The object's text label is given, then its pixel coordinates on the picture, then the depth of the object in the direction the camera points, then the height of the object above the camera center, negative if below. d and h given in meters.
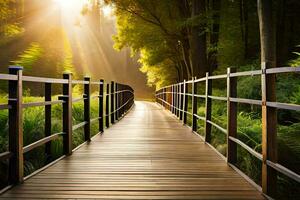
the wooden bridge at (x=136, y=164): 3.69 -0.77
